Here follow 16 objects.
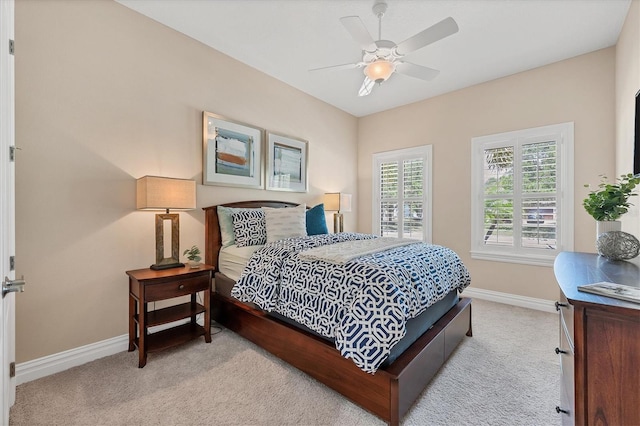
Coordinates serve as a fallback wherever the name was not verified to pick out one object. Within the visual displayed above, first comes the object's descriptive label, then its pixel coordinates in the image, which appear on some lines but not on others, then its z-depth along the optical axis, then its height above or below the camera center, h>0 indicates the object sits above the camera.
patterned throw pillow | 2.83 -0.18
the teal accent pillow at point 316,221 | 3.42 -0.13
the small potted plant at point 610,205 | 1.70 +0.04
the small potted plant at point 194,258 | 2.47 -0.43
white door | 1.03 +0.19
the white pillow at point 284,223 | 2.91 -0.13
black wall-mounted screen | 1.70 +0.41
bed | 1.51 -0.98
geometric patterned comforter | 1.50 -0.52
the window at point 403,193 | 4.28 +0.29
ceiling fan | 1.95 +1.29
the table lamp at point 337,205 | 4.17 +0.09
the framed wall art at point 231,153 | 2.95 +0.67
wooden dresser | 0.83 -0.47
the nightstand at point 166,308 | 2.08 -0.83
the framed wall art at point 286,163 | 3.60 +0.66
